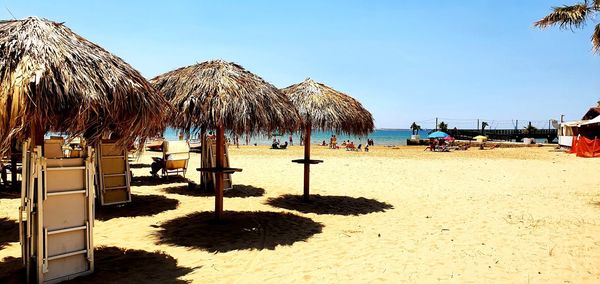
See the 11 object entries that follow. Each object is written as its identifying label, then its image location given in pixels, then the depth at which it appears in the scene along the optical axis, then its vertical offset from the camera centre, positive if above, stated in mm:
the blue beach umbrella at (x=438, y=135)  34400 +82
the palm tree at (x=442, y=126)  57575 +1426
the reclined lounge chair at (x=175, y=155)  11766 -523
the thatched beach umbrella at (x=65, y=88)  3598 +483
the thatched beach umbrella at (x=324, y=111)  9016 +569
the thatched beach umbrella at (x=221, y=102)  6359 +558
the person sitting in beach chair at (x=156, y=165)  12080 -841
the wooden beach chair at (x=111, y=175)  8133 -767
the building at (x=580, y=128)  27130 +522
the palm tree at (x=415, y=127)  60062 +1358
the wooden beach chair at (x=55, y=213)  4047 -793
